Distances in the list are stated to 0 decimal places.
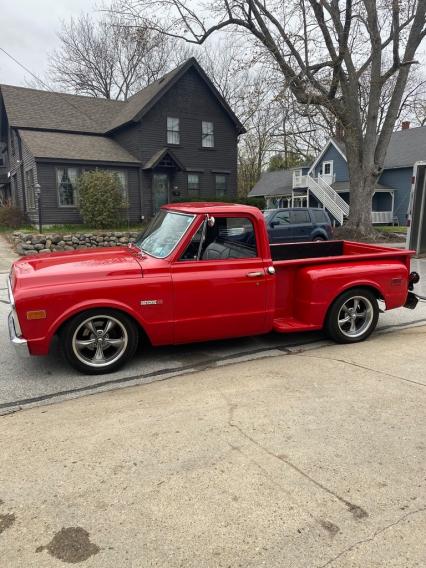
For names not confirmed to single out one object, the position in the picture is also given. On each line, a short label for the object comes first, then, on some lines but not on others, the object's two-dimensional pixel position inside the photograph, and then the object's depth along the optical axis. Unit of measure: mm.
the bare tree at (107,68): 39375
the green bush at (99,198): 20609
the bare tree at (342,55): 18734
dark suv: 15602
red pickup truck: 4422
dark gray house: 22156
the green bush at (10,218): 22766
